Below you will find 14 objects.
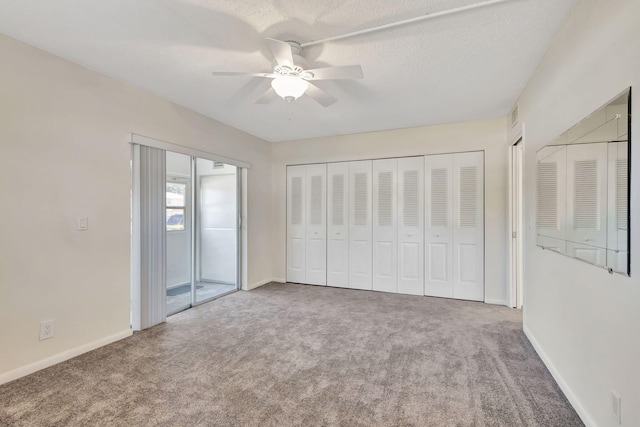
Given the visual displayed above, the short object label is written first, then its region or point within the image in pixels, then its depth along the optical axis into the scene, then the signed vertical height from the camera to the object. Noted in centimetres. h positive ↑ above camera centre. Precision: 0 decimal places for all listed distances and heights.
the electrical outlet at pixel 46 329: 237 -94
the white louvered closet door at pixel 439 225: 428 -21
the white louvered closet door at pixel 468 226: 413 -21
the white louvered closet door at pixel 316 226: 507 -26
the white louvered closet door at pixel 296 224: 521 -23
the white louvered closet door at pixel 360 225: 476 -23
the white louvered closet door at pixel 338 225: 491 -23
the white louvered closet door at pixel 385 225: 459 -22
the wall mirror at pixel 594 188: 137 +13
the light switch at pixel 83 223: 262 -11
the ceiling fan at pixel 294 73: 204 +98
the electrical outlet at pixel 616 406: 140 -93
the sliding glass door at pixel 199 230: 394 -28
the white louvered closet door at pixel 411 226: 443 -22
